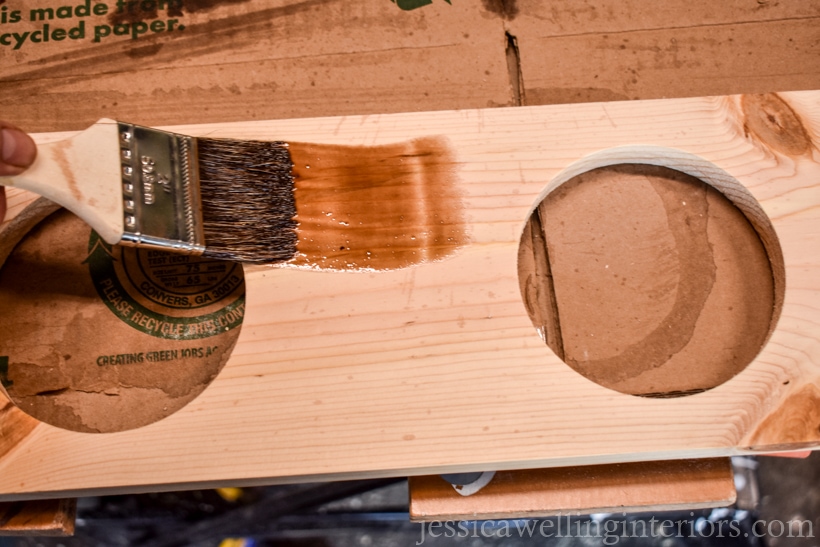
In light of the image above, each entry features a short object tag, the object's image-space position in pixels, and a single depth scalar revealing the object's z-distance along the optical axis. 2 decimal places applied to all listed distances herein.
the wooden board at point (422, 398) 0.62
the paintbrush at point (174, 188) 0.60
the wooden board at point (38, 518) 0.68
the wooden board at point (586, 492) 0.68
